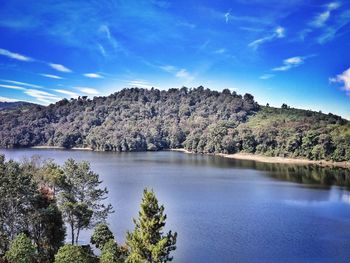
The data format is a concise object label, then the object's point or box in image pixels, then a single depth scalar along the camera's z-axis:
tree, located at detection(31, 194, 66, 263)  34.69
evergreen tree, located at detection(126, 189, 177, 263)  29.81
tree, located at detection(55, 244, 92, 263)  28.14
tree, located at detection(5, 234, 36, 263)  29.06
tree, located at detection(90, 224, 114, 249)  35.44
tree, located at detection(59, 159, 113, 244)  39.88
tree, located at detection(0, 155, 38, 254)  33.19
